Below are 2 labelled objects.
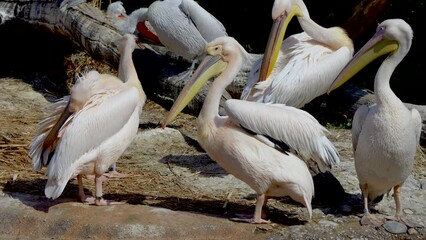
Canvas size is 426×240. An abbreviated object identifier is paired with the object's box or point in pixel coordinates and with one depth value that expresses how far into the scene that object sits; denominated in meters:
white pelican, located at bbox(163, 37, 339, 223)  9.40
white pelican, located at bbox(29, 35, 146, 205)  9.61
